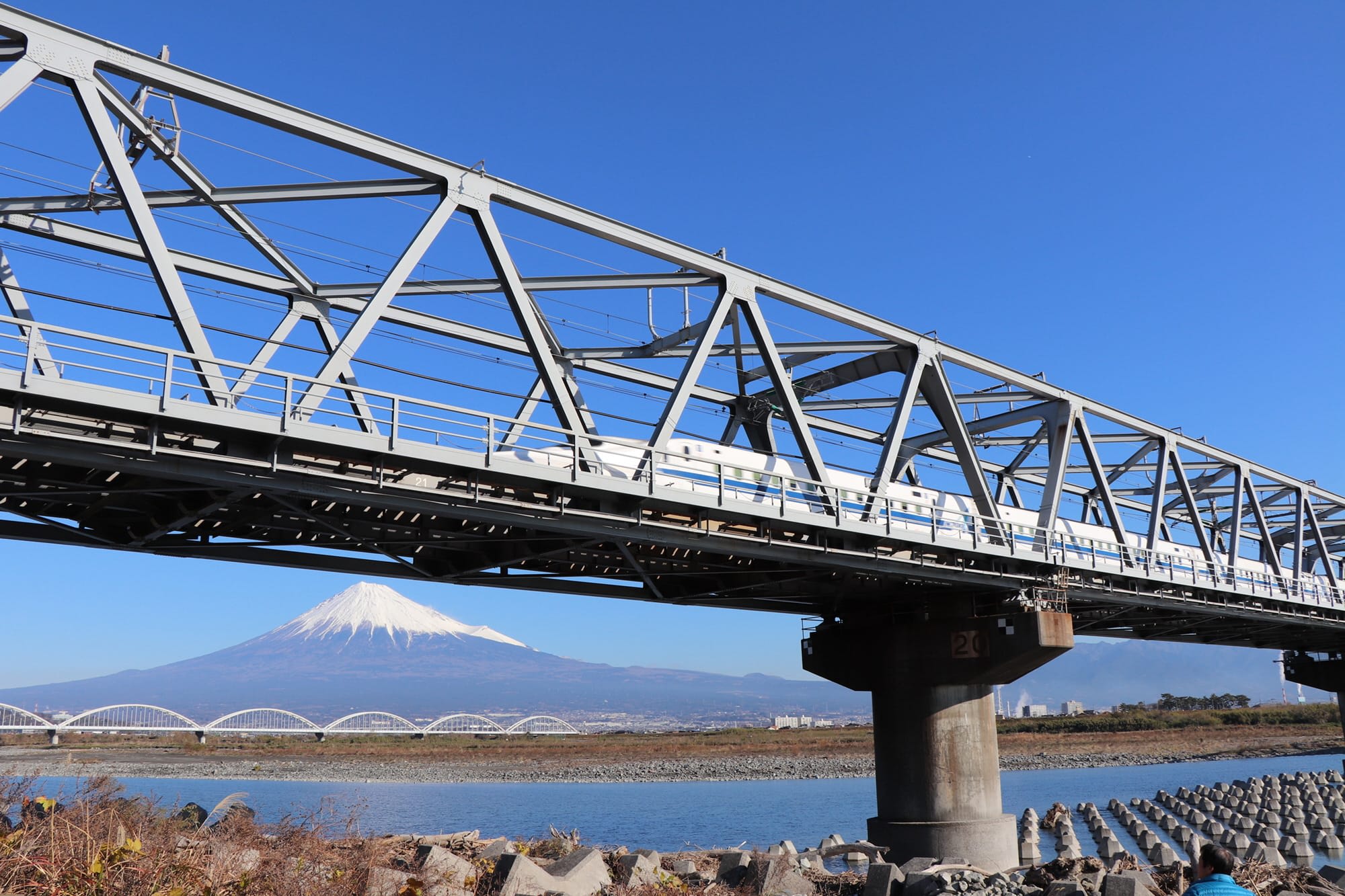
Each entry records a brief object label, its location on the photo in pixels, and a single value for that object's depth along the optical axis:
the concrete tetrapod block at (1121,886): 16.19
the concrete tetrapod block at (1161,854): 27.08
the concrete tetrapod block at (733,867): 20.61
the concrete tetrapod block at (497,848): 20.73
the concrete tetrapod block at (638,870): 18.20
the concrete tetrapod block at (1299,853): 30.64
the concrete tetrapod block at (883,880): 20.42
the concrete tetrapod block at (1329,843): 35.28
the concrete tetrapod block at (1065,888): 17.55
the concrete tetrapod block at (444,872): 15.34
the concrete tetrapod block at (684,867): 22.92
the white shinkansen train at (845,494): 23.27
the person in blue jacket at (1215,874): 8.70
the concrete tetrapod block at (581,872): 16.56
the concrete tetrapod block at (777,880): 19.28
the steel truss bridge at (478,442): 16.27
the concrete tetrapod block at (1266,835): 35.07
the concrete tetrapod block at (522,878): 15.80
